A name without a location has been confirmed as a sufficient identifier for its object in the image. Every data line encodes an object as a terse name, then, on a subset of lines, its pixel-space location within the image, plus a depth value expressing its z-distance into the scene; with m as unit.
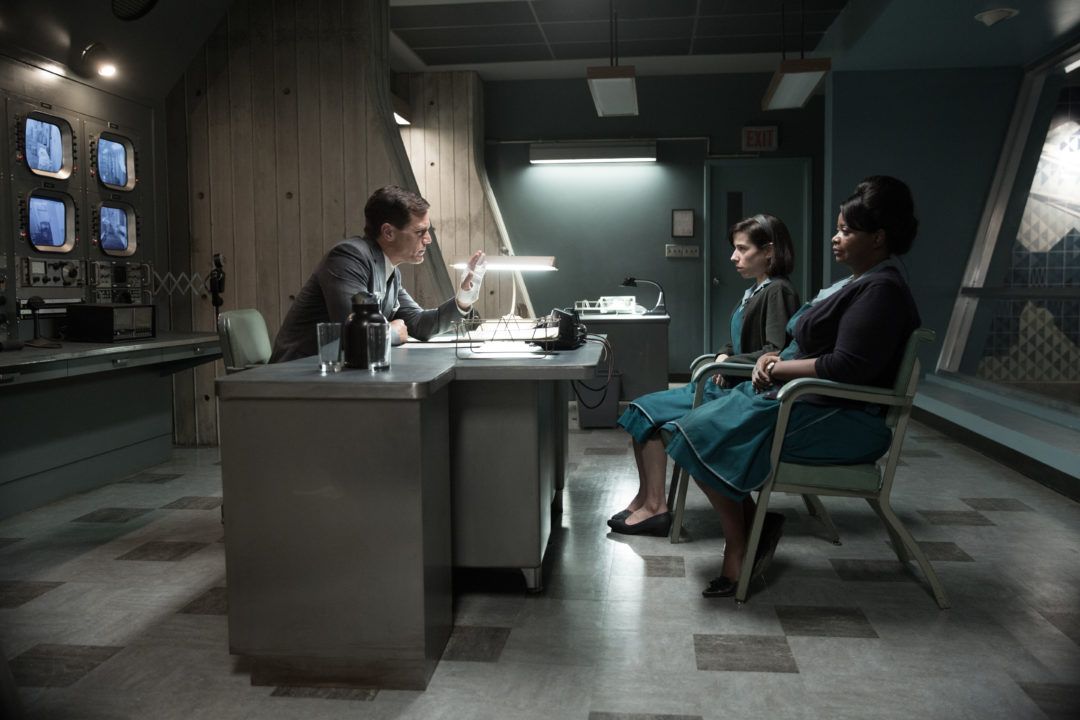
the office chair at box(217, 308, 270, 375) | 3.35
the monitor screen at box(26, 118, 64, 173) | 4.31
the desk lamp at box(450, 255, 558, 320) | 3.89
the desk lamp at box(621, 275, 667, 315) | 6.46
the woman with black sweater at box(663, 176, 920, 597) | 2.69
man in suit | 3.24
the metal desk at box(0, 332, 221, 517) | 4.00
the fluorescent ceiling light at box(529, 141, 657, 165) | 8.77
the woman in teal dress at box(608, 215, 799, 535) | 3.43
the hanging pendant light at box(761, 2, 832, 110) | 5.82
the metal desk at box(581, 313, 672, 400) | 6.35
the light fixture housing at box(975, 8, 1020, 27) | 5.35
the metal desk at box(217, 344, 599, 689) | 2.19
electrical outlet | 8.98
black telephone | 3.05
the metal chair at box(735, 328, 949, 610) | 2.67
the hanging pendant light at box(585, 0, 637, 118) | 6.01
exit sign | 8.84
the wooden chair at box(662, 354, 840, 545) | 3.40
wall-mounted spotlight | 4.59
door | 8.88
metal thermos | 2.41
